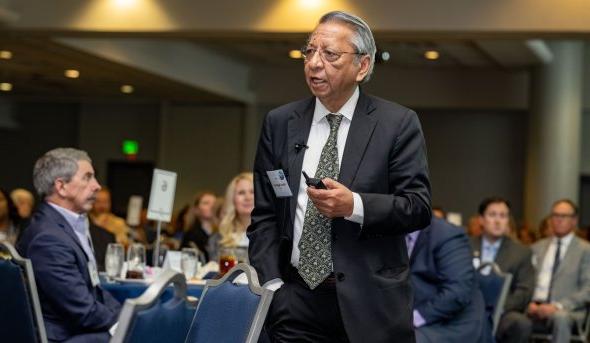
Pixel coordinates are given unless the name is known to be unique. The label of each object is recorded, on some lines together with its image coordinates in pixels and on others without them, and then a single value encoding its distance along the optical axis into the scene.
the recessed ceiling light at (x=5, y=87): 31.68
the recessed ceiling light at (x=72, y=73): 26.97
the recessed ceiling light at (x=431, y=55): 27.78
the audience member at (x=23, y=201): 18.31
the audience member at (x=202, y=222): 14.93
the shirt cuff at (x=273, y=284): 4.52
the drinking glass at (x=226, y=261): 9.70
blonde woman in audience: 11.49
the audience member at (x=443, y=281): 9.91
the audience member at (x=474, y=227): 22.50
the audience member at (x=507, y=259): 13.86
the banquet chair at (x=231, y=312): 4.43
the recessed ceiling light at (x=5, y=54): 23.32
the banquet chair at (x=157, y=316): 3.49
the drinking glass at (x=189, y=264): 9.96
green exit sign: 34.27
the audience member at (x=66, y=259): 7.01
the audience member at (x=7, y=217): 13.95
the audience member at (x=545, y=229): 19.72
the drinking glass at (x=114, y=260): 9.70
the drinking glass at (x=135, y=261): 9.68
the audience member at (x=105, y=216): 17.81
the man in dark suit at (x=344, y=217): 4.57
